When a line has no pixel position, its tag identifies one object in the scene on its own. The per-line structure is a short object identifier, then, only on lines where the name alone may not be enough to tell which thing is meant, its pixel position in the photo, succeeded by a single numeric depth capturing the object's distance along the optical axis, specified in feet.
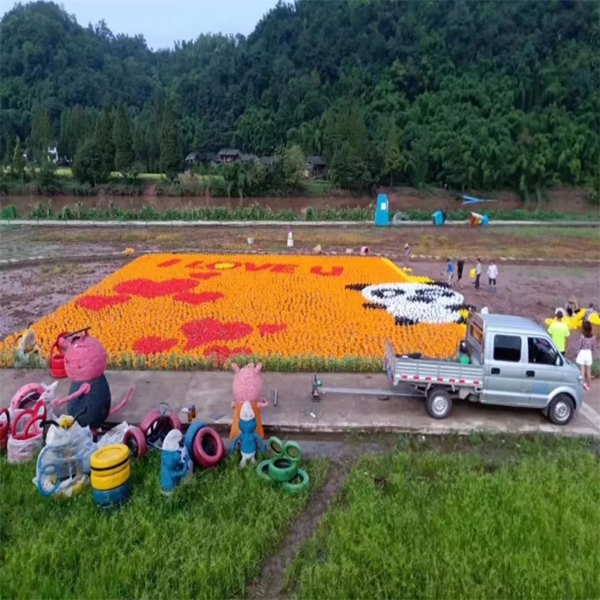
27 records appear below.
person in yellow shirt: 38.50
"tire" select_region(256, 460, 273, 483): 23.39
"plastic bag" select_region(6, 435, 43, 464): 24.90
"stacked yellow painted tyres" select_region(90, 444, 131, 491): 21.21
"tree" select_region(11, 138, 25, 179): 206.39
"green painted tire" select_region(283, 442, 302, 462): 24.88
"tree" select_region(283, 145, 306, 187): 210.59
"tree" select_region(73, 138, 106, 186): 210.38
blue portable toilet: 135.44
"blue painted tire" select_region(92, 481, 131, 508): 21.31
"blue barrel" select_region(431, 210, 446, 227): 140.15
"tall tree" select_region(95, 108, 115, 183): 212.84
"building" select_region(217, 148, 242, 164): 287.83
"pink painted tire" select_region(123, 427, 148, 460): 24.67
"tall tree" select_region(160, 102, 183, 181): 223.10
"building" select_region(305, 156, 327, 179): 257.96
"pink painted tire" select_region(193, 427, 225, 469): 23.97
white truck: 29.96
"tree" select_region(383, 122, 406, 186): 224.53
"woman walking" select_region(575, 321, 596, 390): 35.45
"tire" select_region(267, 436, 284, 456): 25.96
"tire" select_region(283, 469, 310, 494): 22.71
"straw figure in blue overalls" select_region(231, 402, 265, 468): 24.70
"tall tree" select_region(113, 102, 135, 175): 210.79
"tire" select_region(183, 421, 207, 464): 24.04
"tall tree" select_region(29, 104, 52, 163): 239.50
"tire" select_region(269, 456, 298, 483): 23.35
